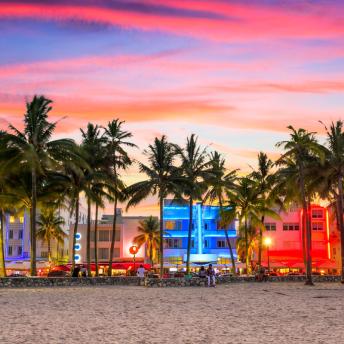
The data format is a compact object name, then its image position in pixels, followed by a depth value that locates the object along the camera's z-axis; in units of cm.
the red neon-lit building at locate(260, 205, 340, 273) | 9406
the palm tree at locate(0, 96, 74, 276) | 4262
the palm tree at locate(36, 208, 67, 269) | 10775
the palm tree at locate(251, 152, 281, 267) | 6269
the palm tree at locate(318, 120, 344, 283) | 4541
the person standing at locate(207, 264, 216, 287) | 4432
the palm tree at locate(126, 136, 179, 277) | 5569
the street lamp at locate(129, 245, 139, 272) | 5911
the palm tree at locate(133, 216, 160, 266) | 10622
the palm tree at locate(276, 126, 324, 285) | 4422
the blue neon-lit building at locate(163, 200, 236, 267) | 9775
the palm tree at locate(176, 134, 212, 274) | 5716
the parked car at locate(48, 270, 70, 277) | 5726
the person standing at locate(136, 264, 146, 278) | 4847
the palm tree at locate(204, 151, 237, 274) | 5866
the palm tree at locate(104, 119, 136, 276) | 5450
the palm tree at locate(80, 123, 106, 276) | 5141
